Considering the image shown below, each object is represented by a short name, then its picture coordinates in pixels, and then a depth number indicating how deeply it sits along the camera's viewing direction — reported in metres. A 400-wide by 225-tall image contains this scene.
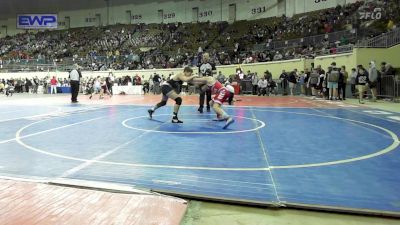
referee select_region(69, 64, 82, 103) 17.15
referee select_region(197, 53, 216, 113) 11.09
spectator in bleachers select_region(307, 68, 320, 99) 20.27
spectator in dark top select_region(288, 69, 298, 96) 22.58
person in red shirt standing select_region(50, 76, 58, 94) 33.28
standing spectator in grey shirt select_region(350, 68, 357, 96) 18.57
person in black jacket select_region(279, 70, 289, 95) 24.19
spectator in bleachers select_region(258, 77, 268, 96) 23.88
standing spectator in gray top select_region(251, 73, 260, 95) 24.84
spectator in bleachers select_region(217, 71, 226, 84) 14.65
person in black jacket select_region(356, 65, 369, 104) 16.36
